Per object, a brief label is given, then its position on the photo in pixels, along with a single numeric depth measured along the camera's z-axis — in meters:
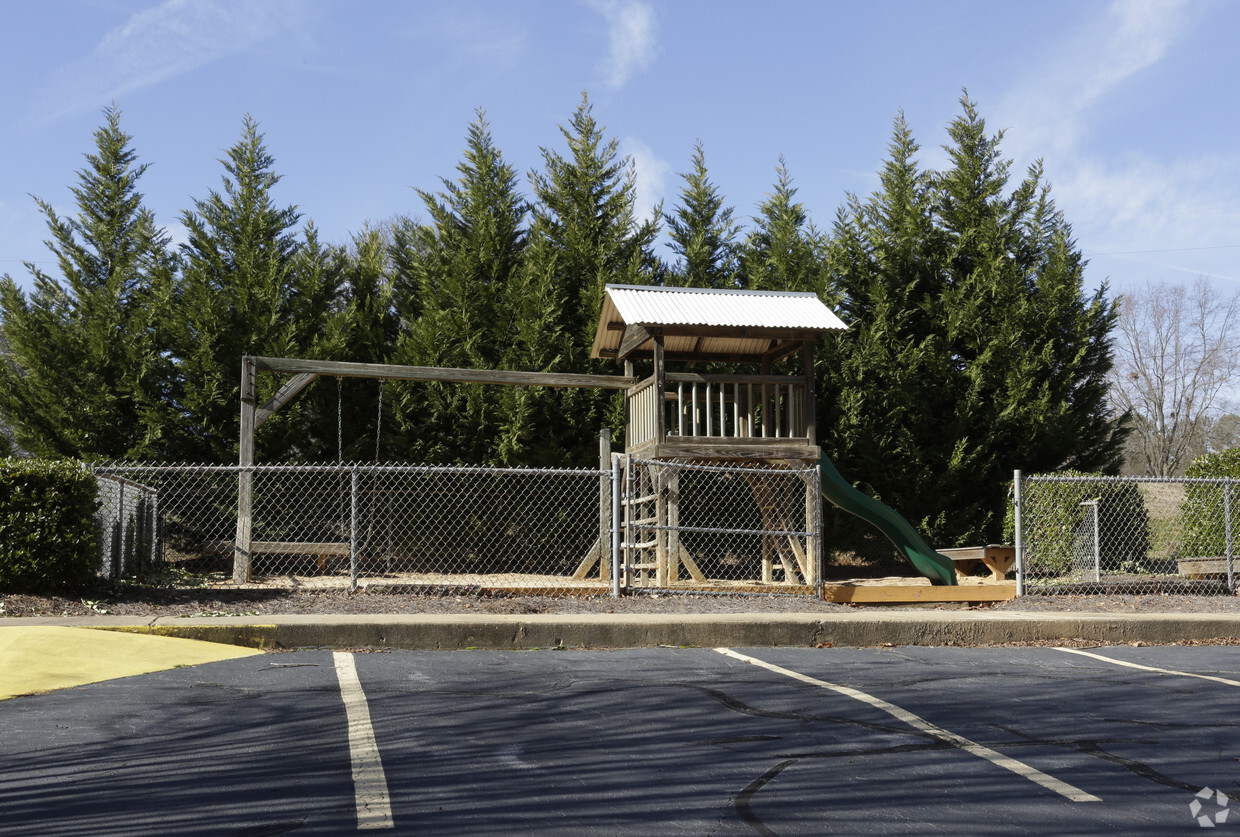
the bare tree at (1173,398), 35.69
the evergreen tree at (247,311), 15.38
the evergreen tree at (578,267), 15.94
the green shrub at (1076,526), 15.40
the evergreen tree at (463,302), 15.88
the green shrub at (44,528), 8.69
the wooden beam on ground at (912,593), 10.91
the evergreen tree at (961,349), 16.62
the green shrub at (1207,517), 14.44
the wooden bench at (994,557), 12.96
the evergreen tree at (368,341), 15.90
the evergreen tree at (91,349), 15.47
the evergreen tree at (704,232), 17.98
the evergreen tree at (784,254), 17.56
